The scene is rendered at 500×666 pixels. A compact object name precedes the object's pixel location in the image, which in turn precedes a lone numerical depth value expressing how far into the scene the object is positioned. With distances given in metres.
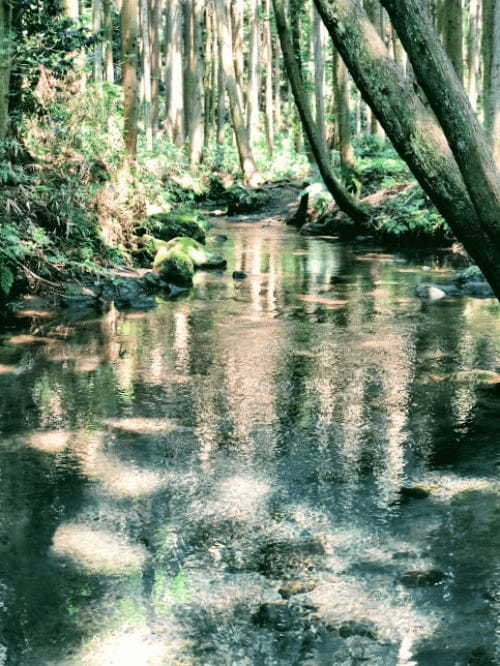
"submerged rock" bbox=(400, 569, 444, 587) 4.22
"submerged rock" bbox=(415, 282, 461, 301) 12.82
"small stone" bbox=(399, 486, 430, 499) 5.34
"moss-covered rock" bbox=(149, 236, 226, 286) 14.24
